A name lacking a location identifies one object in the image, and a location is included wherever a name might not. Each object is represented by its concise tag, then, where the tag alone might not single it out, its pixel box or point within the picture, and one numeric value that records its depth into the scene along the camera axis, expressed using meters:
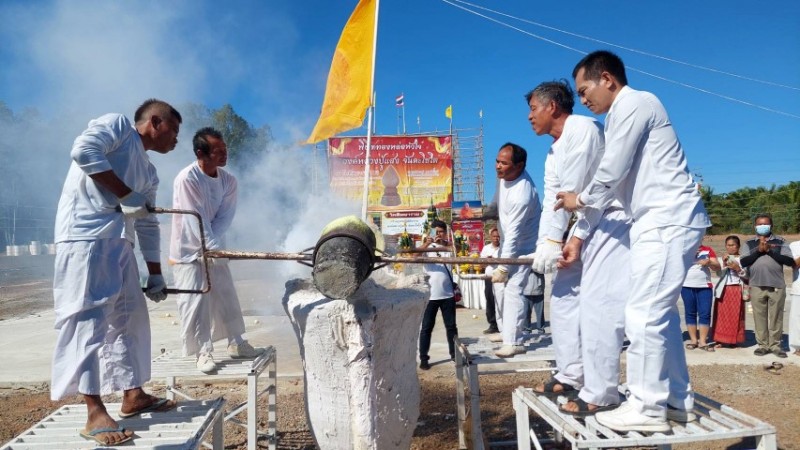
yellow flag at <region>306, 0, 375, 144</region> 5.70
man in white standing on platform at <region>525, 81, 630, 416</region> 2.60
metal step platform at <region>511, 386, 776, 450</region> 2.10
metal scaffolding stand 23.80
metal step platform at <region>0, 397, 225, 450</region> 2.36
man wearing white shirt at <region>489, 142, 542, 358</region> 3.86
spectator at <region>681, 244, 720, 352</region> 7.24
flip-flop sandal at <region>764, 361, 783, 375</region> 6.11
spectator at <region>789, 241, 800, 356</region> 6.73
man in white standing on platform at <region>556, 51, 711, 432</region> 2.23
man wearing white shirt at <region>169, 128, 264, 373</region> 3.92
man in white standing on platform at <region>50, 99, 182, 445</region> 2.50
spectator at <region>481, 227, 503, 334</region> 8.38
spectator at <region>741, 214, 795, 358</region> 6.79
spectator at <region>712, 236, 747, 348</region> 7.18
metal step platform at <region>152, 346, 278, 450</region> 3.61
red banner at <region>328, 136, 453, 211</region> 20.61
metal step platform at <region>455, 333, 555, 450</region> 3.61
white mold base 2.76
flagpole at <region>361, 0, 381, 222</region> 4.50
